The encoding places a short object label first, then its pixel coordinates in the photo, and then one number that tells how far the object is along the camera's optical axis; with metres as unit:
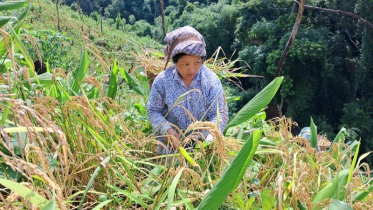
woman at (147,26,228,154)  1.32
